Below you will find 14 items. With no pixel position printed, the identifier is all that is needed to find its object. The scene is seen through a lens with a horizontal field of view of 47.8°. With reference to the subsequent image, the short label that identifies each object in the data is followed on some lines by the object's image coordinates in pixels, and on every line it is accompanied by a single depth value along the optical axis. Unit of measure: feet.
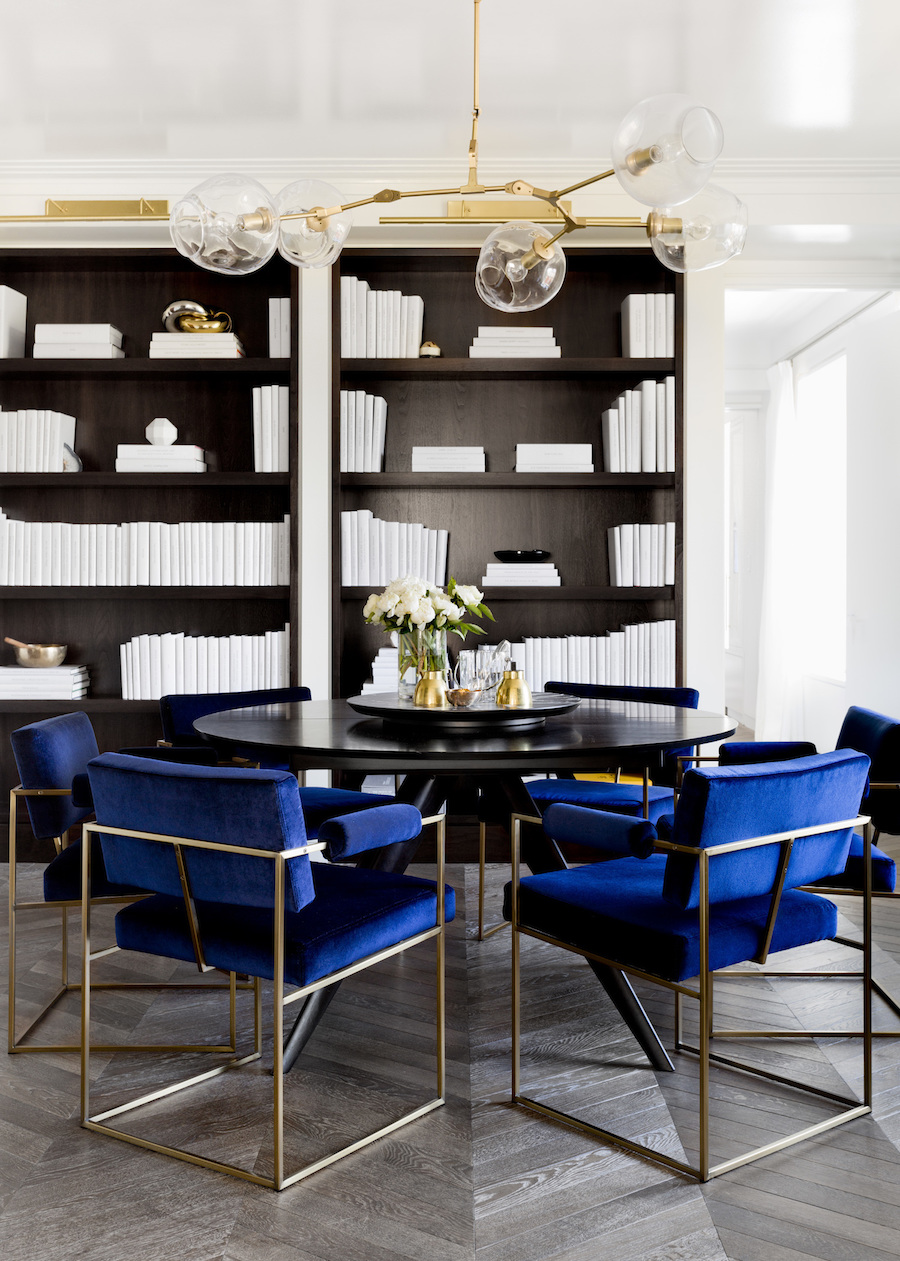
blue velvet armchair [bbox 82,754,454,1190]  6.00
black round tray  9.02
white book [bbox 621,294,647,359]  14.28
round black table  7.74
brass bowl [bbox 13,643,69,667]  14.69
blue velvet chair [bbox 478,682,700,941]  10.23
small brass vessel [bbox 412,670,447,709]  9.39
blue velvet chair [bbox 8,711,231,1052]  8.02
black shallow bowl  14.51
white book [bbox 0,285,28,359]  14.51
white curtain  24.25
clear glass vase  9.84
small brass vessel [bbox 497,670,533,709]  9.45
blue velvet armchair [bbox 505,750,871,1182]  6.17
